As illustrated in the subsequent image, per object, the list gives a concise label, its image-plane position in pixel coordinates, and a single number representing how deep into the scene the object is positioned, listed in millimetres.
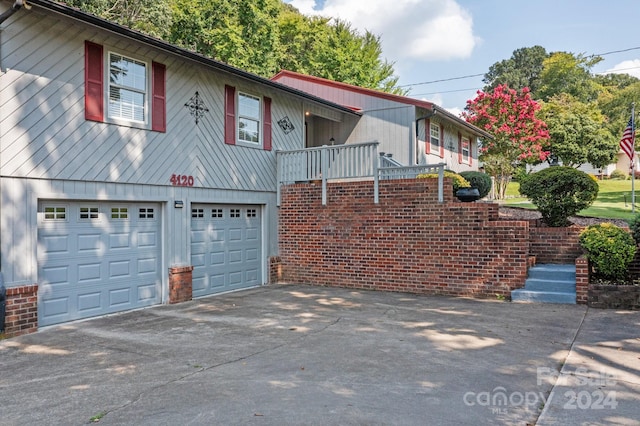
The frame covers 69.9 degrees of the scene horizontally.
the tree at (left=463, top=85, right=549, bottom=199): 21391
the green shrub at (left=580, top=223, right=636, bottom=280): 7875
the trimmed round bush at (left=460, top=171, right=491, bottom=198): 14016
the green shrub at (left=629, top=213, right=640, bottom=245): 8516
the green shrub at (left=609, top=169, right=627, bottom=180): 37097
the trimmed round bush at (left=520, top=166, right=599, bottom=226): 10203
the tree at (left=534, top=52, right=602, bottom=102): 45062
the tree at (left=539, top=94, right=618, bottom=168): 28406
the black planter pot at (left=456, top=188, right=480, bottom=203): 10055
